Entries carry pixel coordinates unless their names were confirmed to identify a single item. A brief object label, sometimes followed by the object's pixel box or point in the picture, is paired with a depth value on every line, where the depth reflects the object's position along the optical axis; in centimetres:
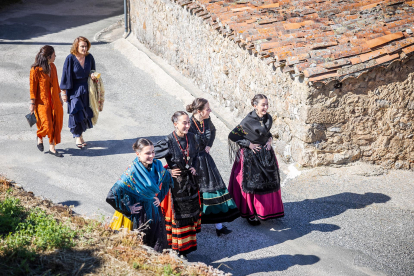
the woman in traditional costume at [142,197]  917
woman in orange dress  1473
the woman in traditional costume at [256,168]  1171
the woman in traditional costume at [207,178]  1098
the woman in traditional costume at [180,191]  1030
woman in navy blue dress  1528
